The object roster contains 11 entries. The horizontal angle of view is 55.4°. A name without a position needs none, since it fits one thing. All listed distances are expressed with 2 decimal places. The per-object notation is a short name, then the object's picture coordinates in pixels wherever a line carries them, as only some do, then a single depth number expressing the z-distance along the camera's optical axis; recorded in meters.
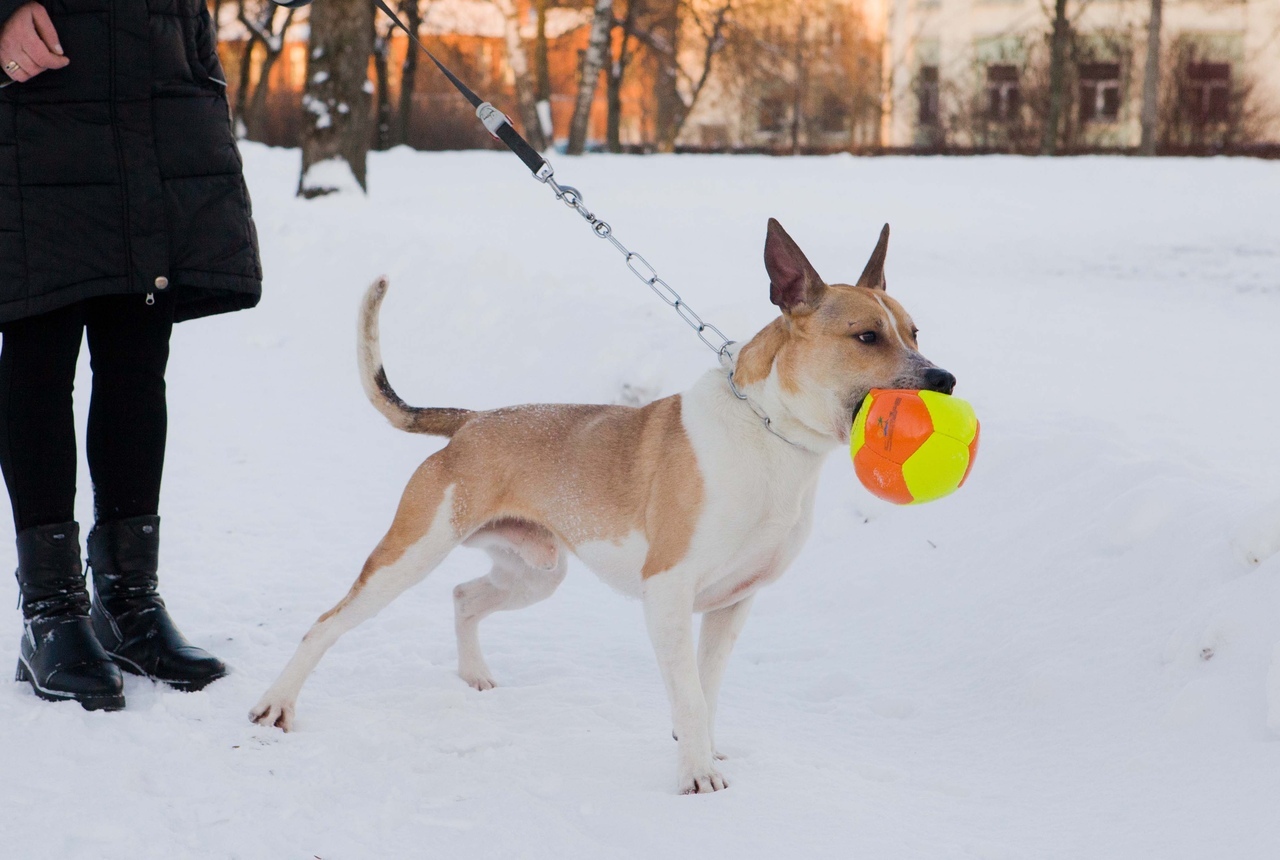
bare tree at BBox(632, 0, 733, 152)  32.78
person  3.54
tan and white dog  3.46
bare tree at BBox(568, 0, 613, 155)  25.69
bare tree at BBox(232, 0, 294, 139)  34.25
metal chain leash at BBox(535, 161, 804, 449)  3.59
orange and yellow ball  3.21
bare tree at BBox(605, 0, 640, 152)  32.34
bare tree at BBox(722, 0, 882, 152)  35.09
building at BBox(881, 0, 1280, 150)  29.72
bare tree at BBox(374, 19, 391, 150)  28.84
